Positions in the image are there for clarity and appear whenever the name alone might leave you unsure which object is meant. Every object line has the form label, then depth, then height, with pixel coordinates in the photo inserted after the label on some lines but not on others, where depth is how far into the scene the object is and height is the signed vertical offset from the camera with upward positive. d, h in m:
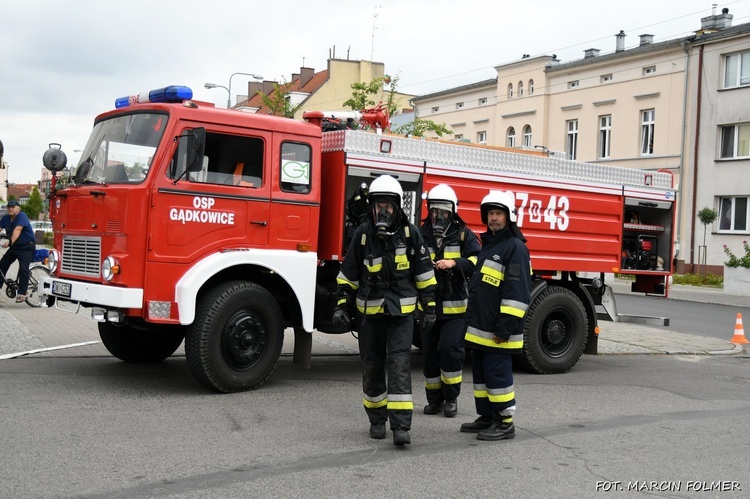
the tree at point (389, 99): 31.86 +5.03
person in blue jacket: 14.36 -0.39
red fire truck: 7.64 +0.06
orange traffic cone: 14.23 -1.46
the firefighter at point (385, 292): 6.40 -0.45
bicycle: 14.64 -1.15
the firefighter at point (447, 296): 7.26 -0.51
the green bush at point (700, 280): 31.09 -1.24
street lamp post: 31.12 +5.12
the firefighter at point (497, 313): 6.58 -0.58
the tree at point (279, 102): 31.99 +4.76
